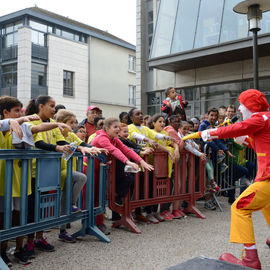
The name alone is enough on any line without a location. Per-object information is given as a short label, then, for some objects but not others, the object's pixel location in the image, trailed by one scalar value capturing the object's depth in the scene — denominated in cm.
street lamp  760
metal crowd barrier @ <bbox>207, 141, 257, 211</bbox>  755
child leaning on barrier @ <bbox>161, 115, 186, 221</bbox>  631
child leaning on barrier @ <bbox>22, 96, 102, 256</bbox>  413
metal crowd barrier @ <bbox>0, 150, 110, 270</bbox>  360
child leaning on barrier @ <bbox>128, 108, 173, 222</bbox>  604
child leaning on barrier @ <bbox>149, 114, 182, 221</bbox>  616
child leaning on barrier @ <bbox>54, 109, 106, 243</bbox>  454
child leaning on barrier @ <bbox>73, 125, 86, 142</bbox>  630
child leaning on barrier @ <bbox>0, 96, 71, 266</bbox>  372
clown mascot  363
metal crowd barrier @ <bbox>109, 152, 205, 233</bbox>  545
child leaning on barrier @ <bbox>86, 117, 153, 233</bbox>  514
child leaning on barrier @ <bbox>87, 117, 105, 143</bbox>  696
